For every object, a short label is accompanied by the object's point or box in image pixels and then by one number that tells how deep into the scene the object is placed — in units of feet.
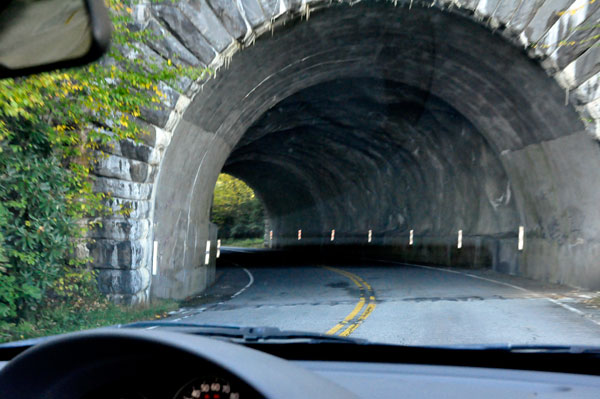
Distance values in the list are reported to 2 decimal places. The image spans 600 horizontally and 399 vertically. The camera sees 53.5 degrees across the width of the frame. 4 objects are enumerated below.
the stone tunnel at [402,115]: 39.27
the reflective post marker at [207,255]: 57.77
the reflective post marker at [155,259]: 41.83
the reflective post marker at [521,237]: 62.18
